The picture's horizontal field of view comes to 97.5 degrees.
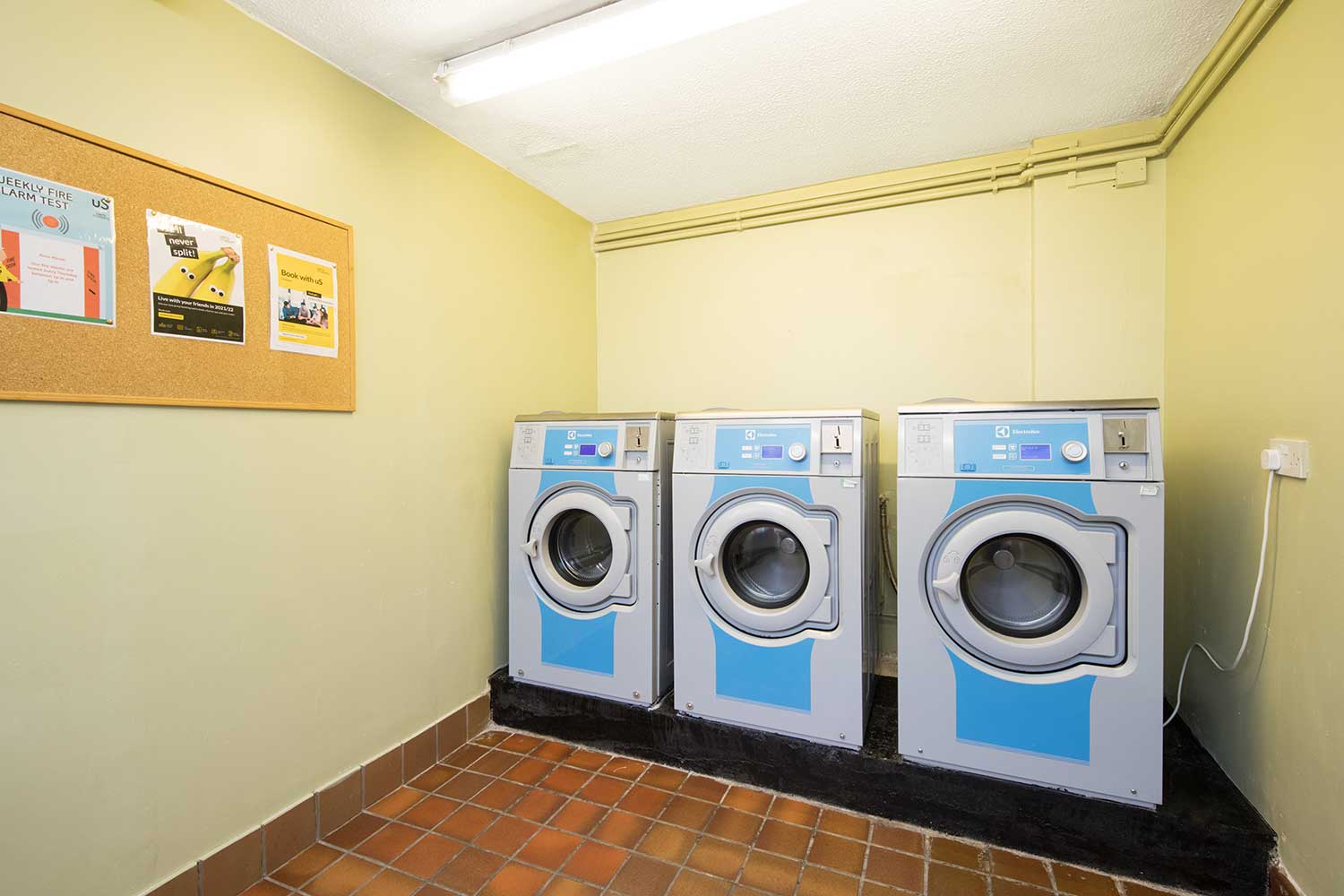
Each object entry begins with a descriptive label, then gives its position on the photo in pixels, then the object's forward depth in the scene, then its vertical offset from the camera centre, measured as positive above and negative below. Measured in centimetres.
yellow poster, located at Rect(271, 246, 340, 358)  188 +47
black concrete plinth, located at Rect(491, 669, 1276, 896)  166 -117
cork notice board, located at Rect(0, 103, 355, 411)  138 +30
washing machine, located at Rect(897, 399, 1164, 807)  175 -50
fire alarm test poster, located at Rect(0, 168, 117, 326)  135 +47
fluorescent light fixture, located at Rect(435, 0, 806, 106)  166 +123
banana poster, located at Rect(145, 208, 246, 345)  160 +47
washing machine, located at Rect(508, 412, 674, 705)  242 -49
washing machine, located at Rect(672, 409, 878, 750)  210 -50
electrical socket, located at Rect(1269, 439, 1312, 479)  152 -6
